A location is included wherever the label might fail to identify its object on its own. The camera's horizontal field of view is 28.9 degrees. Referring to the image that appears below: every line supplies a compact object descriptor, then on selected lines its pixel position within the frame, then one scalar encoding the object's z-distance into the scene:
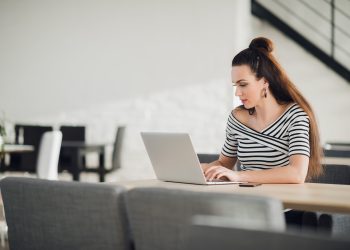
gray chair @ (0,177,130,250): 1.70
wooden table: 1.98
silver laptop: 2.39
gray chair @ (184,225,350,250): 1.17
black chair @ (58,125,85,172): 7.50
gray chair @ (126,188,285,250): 1.44
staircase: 8.16
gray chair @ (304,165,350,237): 2.31
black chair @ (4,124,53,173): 7.04
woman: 2.67
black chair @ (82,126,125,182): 6.98
